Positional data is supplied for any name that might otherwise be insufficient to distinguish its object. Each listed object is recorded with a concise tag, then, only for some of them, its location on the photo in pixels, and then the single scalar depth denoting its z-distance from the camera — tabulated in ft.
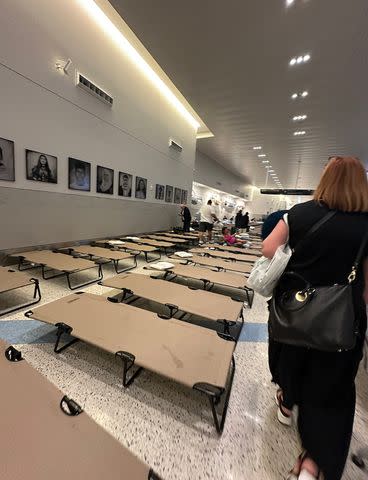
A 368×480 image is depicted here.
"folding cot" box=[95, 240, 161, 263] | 15.85
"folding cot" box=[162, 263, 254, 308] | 9.99
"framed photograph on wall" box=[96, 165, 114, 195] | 17.37
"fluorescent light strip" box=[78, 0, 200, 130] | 14.70
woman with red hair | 2.98
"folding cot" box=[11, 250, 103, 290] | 10.34
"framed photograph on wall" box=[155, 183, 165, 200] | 25.75
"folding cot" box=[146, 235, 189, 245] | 21.09
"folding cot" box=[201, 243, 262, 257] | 18.03
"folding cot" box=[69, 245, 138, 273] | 13.01
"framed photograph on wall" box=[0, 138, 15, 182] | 11.23
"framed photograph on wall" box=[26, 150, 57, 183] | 12.54
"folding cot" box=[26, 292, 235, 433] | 4.42
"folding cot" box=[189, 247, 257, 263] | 15.16
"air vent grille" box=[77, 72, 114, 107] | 14.73
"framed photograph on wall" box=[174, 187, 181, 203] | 29.94
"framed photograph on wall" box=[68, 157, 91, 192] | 15.02
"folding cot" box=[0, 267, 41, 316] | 7.56
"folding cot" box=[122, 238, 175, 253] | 17.94
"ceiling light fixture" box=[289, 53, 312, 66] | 14.94
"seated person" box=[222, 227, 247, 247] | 22.77
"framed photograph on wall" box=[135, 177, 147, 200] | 22.03
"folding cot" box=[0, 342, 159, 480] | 2.56
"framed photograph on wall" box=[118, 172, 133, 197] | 19.77
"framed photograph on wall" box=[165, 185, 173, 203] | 27.86
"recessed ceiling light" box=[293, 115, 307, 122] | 23.24
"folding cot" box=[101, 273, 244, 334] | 6.92
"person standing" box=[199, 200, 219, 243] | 28.19
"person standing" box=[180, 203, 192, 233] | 28.73
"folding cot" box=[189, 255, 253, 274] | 12.55
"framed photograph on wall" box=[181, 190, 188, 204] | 32.02
